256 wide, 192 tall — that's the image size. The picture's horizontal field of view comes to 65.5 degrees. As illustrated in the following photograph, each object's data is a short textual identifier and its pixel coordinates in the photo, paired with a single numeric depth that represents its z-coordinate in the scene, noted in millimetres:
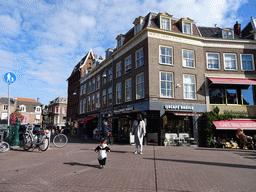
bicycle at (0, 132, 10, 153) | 9936
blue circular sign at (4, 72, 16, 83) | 10984
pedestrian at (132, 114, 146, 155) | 9151
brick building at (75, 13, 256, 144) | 16828
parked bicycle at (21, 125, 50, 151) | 10008
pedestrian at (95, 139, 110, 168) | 6152
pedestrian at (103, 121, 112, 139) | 12002
